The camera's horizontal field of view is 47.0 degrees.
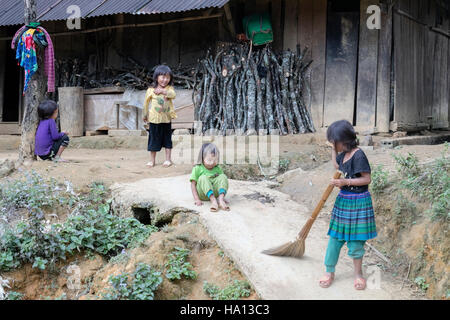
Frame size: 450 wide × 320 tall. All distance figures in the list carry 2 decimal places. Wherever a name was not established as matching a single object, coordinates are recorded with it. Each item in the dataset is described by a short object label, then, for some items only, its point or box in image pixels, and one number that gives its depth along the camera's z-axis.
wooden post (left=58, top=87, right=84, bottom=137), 10.30
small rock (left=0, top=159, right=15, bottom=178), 6.39
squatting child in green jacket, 5.00
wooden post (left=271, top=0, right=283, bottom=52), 9.47
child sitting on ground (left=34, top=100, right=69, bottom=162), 6.89
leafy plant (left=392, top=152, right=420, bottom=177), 5.13
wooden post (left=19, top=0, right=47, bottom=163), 6.79
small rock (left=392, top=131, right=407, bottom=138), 8.70
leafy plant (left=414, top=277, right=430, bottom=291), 4.16
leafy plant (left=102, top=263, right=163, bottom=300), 3.94
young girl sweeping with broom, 3.84
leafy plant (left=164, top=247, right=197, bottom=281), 4.21
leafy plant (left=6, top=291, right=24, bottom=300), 4.44
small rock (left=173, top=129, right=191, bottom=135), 9.43
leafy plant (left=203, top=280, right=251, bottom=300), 3.95
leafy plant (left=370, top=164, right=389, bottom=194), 5.11
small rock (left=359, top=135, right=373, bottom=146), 7.72
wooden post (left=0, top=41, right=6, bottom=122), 12.45
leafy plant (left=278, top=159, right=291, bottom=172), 6.93
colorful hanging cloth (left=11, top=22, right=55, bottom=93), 6.63
